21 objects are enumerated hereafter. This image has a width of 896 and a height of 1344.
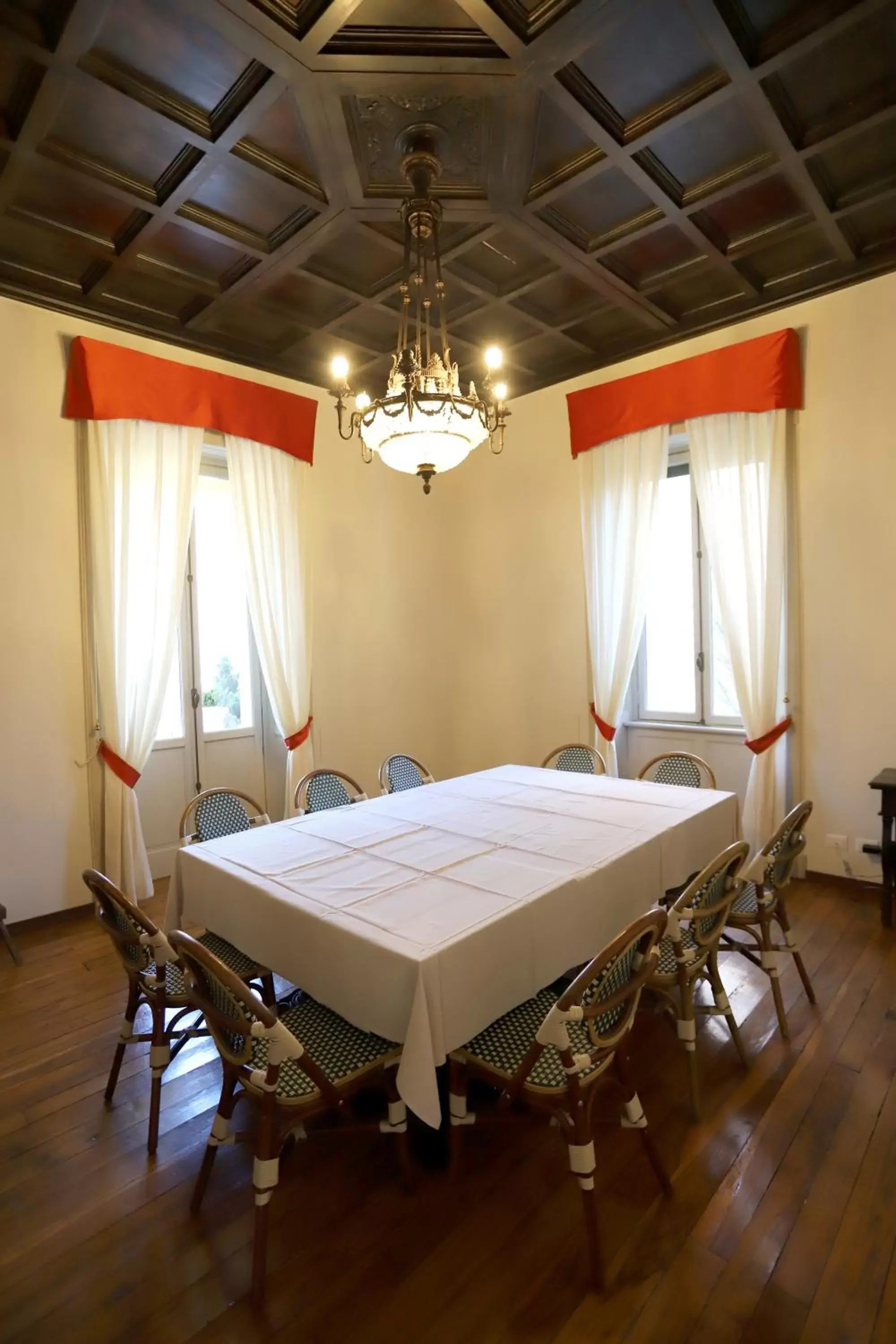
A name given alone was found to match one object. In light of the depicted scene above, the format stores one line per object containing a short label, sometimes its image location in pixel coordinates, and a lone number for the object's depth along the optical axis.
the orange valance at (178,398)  3.66
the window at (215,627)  4.41
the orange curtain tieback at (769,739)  3.94
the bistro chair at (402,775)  3.69
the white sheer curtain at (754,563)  3.92
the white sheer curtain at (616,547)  4.43
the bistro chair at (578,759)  3.87
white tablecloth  1.65
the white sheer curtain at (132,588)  3.74
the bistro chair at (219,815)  2.85
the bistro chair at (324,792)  3.28
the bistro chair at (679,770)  3.49
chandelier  2.52
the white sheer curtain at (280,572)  4.38
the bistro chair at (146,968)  1.92
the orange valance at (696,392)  3.83
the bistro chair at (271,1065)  1.53
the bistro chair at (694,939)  1.99
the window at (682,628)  4.46
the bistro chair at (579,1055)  1.53
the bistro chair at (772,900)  2.35
